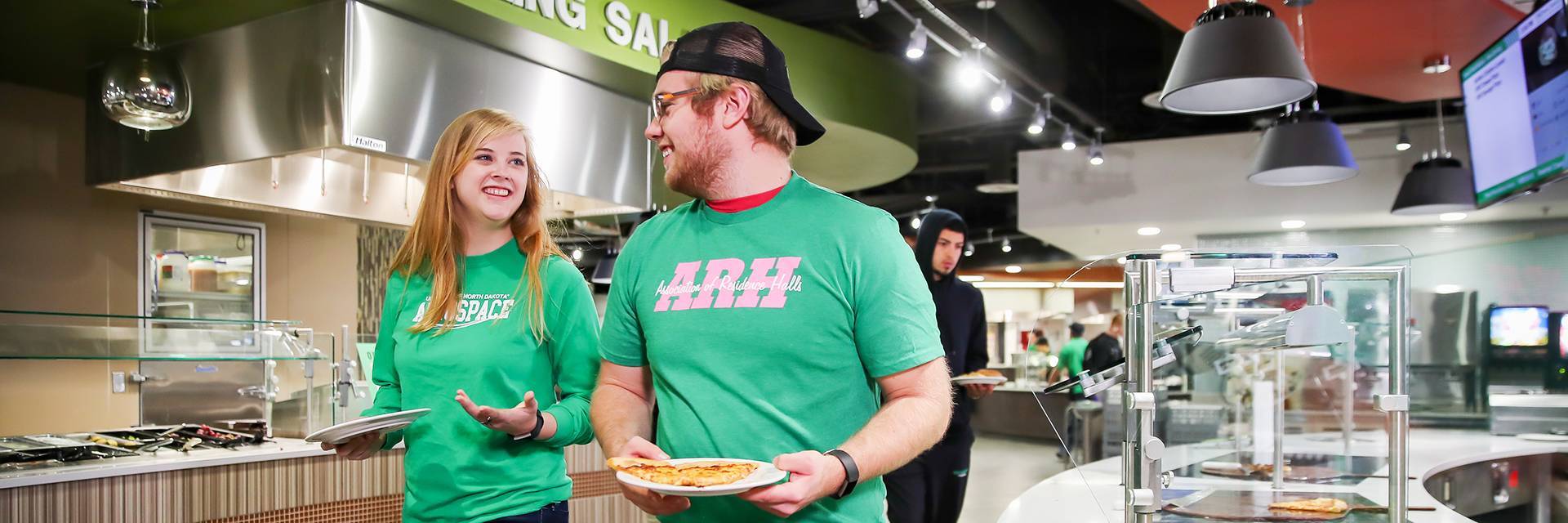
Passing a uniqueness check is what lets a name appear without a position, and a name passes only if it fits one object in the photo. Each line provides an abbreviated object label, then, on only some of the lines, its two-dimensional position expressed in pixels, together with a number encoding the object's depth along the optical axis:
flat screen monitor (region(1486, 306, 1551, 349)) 8.20
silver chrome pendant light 3.56
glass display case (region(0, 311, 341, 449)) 2.86
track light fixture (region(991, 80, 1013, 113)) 6.60
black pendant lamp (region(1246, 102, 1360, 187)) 5.56
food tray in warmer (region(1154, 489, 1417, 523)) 2.29
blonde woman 1.99
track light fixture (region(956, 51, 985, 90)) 6.06
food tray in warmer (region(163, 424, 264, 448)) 3.44
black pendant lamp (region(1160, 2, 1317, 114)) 3.23
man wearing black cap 1.47
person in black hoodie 3.67
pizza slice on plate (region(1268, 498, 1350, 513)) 2.42
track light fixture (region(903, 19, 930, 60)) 5.39
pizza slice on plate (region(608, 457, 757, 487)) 1.31
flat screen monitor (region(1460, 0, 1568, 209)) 3.93
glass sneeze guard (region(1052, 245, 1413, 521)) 1.97
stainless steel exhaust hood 3.89
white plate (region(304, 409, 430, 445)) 1.84
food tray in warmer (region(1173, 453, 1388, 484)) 2.88
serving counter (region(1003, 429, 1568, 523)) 2.62
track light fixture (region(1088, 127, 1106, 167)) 8.74
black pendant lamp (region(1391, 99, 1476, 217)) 6.82
